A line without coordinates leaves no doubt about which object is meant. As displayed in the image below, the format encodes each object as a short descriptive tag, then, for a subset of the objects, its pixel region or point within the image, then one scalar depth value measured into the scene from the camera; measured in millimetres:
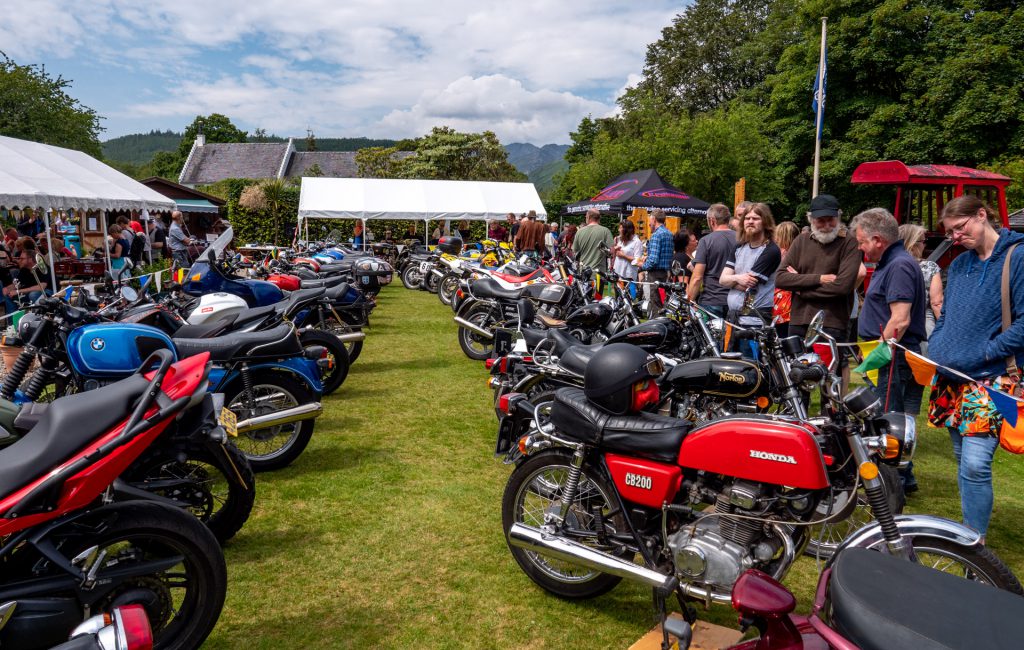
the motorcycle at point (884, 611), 1331
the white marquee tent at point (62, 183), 10086
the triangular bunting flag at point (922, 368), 3326
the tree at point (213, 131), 75062
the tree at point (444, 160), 41231
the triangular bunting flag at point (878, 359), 3021
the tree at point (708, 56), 40188
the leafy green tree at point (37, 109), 29641
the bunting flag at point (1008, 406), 2932
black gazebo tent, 13039
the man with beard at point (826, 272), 4648
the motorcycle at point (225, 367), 3771
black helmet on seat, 2857
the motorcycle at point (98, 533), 2160
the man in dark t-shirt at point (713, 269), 6266
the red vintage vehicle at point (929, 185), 10492
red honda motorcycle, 2443
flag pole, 15680
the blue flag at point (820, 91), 15758
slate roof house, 57062
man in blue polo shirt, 4043
